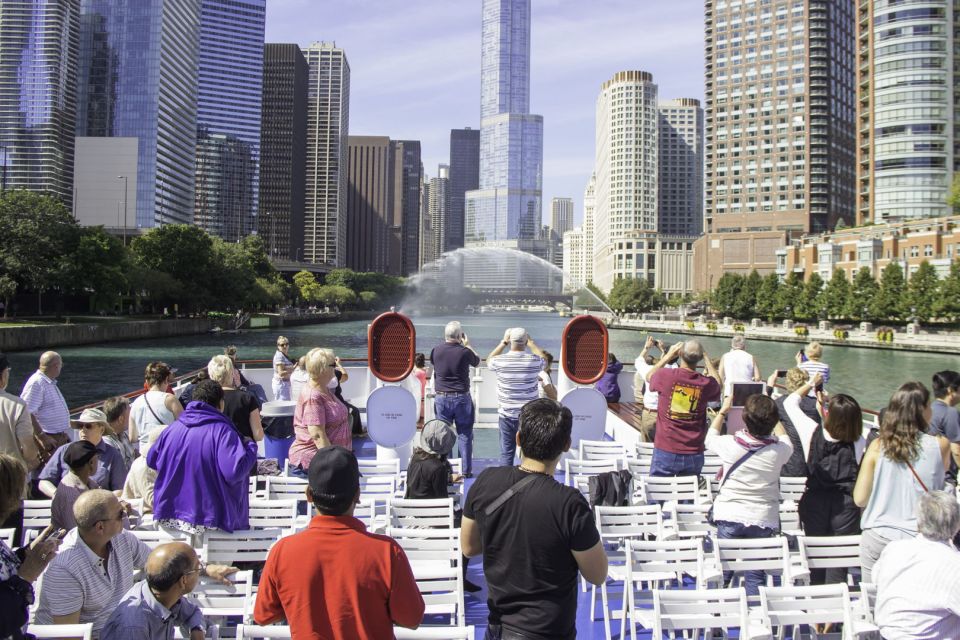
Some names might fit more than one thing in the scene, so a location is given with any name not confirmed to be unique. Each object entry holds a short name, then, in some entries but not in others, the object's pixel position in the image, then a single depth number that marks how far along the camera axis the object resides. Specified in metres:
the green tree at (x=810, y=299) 90.06
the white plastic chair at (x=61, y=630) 3.39
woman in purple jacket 4.96
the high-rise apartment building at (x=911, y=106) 99.38
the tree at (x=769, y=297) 100.00
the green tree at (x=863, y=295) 80.62
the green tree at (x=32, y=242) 56.56
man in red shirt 2.97
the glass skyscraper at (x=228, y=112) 180.75
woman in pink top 6.57
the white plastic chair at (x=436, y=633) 3.51
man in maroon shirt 7.12
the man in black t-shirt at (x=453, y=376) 8.95
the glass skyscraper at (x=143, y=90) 154.62
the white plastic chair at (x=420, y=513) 5.80
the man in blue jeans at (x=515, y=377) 8.59
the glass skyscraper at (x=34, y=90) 151.38
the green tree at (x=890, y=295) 76.12
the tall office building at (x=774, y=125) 135.62
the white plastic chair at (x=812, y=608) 4.11
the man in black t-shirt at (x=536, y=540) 3.28
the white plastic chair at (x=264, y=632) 3.43
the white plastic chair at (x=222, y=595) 4.46
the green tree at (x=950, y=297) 67.00
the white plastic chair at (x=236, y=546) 4.93
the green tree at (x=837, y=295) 85.06
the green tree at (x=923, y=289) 70.88
